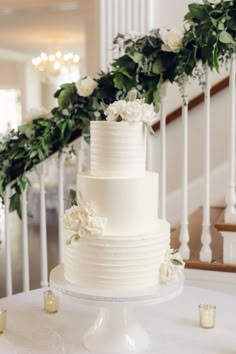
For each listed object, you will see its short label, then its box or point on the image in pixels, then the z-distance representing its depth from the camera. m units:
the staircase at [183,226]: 2.46
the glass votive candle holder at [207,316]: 1.80
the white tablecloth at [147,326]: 1.69
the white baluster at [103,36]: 3.71
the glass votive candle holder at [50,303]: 2.01
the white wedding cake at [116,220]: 1.63
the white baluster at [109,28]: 3.69
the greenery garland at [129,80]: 2.26
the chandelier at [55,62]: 8.59
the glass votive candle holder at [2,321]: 1.80
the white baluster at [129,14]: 3.65
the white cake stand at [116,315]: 1.58
